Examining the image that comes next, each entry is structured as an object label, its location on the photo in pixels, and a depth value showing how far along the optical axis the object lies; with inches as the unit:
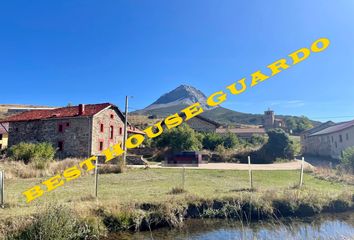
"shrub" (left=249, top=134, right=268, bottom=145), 1817.2
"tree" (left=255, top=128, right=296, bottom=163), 1342.3
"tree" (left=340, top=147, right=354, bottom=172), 776.9
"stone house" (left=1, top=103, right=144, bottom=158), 1296.8
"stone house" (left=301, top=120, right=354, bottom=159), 1426.2
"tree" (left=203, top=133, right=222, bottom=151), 1501.0
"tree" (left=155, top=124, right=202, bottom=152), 1366.9
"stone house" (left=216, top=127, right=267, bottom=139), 2427.4
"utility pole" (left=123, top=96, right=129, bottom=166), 1020.1
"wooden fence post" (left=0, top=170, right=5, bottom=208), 379.7
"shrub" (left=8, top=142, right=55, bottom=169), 922.7
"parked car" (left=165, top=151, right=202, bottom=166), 1120.9
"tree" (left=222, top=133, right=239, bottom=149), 1472.7
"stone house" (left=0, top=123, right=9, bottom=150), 1717.5
